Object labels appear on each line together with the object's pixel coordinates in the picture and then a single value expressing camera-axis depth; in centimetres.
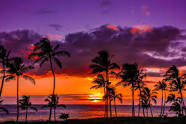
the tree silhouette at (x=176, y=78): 3881
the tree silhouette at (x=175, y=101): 4309
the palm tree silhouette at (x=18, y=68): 3144
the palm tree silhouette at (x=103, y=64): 3459
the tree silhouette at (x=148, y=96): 4794
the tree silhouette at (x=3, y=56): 2553
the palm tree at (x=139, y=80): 3997
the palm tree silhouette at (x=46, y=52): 2849
